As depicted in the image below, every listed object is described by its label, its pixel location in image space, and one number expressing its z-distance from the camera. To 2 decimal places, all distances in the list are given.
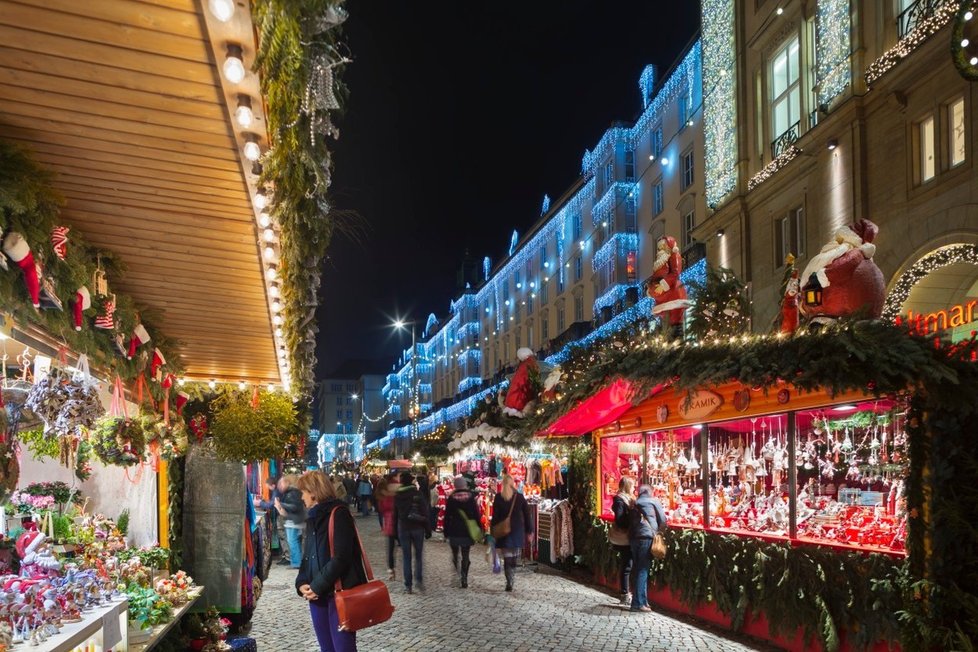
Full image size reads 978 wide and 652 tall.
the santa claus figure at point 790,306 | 8.97
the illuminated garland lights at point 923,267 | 12.83
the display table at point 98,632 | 4.30
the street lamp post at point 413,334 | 38.24
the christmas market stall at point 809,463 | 6.35
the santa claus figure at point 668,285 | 10.70
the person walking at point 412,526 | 12.71
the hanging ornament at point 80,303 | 5.61
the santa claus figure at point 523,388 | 15.62
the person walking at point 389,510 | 13.98
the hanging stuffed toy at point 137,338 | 7.50
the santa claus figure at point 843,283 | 7.86
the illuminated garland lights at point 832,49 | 15.65
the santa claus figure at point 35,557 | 5.07
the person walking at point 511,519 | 12.58
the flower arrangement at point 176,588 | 7.18
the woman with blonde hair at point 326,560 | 5.91
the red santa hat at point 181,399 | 9.89
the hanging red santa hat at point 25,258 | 4.21
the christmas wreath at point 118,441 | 6.76
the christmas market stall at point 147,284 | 3.12
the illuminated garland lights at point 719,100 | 20.53
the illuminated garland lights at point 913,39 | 12.55
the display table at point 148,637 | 5.91
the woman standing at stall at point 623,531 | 10.99
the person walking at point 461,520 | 13.16
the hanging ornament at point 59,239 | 4.85
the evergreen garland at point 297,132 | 2.89
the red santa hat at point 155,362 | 8.52
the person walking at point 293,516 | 14.15
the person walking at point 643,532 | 10.51
